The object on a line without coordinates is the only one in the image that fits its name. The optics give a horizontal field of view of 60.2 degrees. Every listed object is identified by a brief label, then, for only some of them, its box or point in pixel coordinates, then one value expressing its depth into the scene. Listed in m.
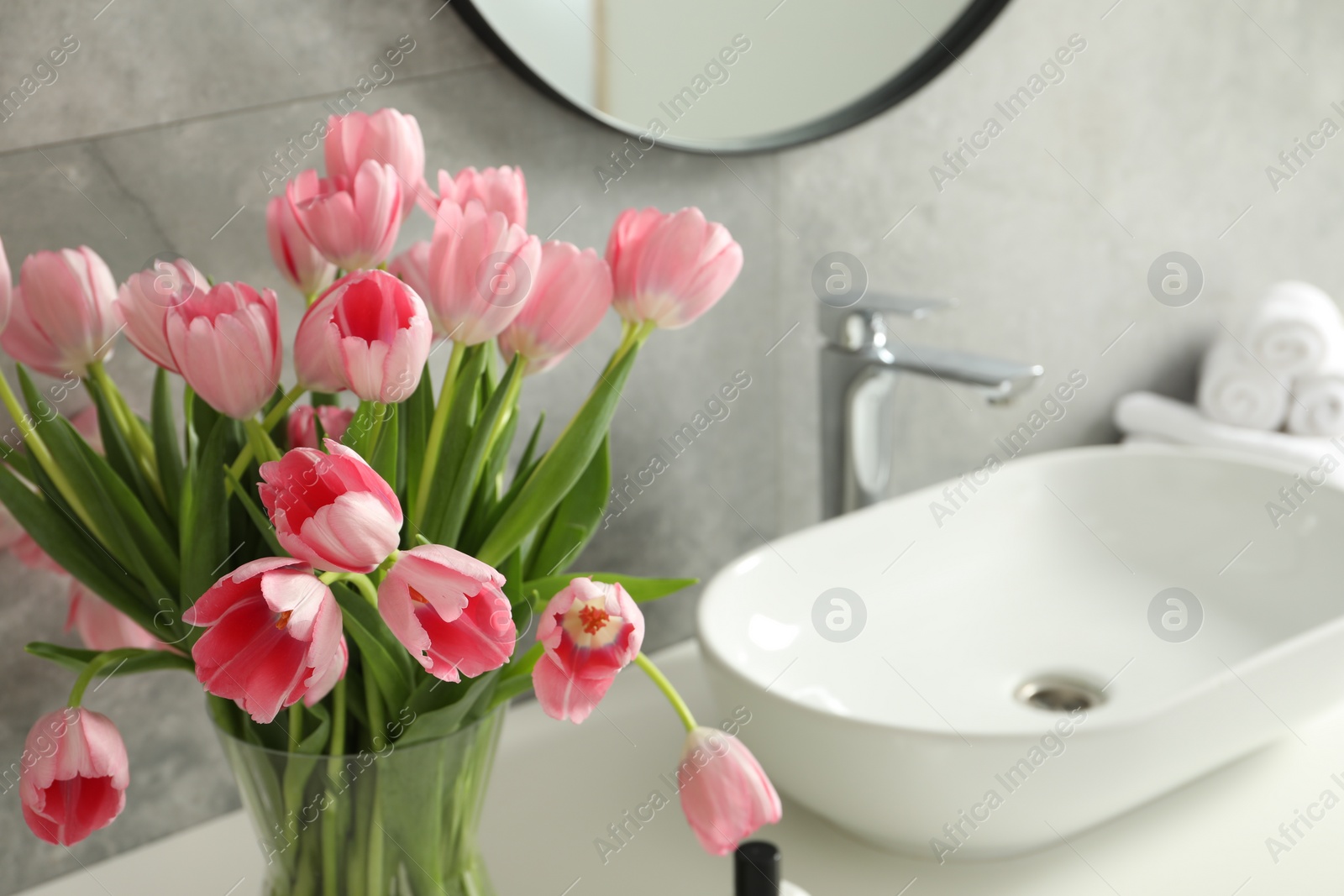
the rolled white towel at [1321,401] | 1.23
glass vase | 0.52
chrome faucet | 0.88
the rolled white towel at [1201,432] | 1.18
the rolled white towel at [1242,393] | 1.25
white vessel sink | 0.65
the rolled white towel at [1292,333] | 1.22
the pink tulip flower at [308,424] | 0.55
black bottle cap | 0.48
